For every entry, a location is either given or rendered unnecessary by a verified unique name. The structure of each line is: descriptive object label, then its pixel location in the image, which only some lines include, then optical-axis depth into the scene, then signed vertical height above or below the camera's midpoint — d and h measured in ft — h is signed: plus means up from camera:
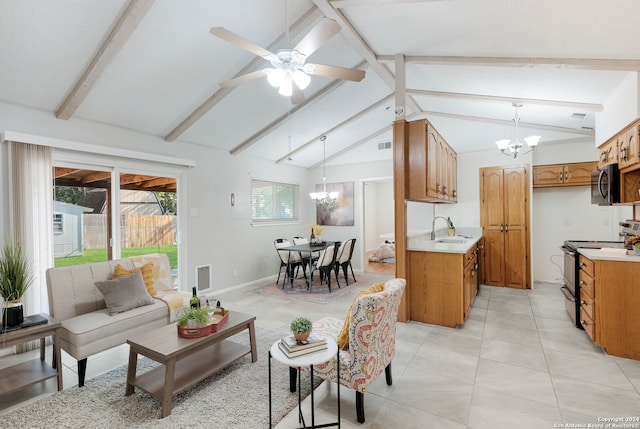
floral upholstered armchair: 6.12 -2.74
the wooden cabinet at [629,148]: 9.06 +1.87
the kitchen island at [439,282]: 11.49 -2.78
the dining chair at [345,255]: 18.48 -2.62
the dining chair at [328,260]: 17.24 -2.69
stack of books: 5.70 -2.52
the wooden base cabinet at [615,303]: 8.82 -2.79
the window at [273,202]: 20.88 +0.88
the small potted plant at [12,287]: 7.69 -1.82
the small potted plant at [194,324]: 7.75 -2.79
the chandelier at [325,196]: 20.74 +1.14
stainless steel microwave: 10.85 +0.83
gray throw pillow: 9.59 -2.48
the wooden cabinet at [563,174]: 16.78 +1.94
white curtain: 10.31 +0.27
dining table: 17.47 -2.05
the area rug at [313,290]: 16.16 -4.45
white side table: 5.47 -2.65
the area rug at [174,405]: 6.58 -4.43
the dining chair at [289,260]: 18.76 -2.92
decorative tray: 7.74 -2.95
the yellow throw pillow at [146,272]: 10.69 -2.01
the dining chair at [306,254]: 18.64 -2.68
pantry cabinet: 17.26 -0.89
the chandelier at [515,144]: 13.96 +3.04
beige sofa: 8.39 -3.03
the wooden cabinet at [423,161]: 12.02 +2.02
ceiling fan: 6.77 +3.72
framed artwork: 23.77 +0.33
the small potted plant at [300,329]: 5.88 -2.23
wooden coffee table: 6.90 -3.95
